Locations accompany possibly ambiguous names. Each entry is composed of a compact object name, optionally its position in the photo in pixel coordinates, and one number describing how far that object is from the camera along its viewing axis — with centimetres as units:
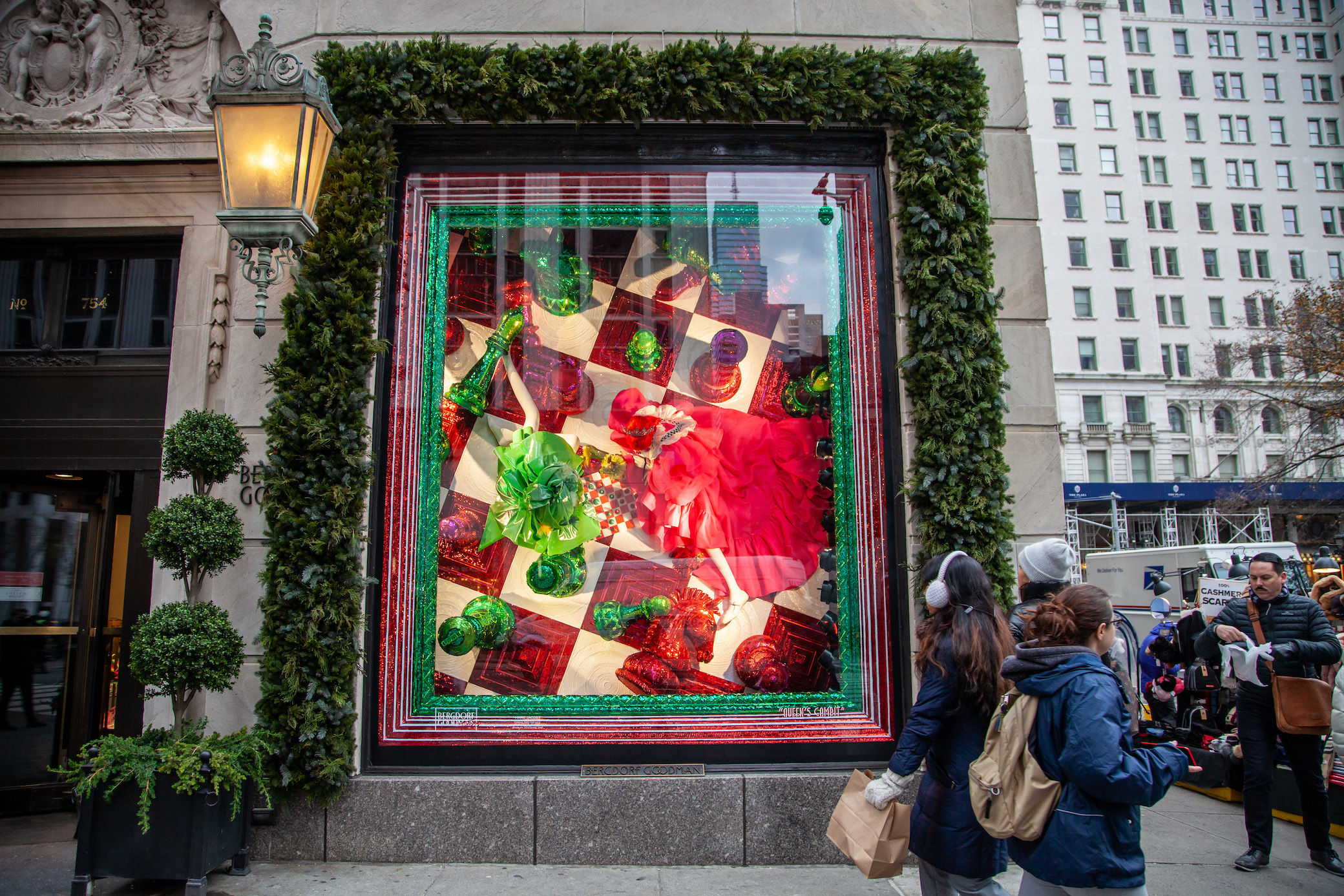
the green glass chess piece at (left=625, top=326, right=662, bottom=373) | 626
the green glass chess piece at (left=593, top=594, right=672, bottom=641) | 596
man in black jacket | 544
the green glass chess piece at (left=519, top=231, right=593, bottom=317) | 629
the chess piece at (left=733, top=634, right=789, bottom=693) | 586
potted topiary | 442
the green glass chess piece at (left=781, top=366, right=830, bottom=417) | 612
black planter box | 442
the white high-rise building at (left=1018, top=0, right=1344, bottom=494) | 5031
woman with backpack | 273
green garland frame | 534
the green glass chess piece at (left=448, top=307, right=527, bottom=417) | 609
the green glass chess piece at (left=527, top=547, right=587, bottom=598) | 602
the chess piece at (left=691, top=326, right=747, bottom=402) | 624
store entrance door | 626
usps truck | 1587
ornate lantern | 461
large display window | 575
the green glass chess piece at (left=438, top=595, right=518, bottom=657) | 586
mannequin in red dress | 605
